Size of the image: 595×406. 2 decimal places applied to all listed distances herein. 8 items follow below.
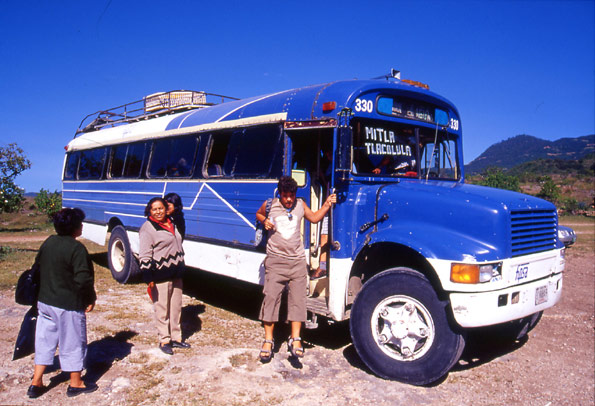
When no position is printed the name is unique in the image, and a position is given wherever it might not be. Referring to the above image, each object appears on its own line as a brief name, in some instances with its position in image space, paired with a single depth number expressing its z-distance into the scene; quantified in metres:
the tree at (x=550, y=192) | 41.34
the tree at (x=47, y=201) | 27.81
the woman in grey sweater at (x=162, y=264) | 4.96
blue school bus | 4.24
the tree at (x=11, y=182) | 21.38
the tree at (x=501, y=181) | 44.78
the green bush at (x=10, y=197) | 21.05
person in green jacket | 4.01
